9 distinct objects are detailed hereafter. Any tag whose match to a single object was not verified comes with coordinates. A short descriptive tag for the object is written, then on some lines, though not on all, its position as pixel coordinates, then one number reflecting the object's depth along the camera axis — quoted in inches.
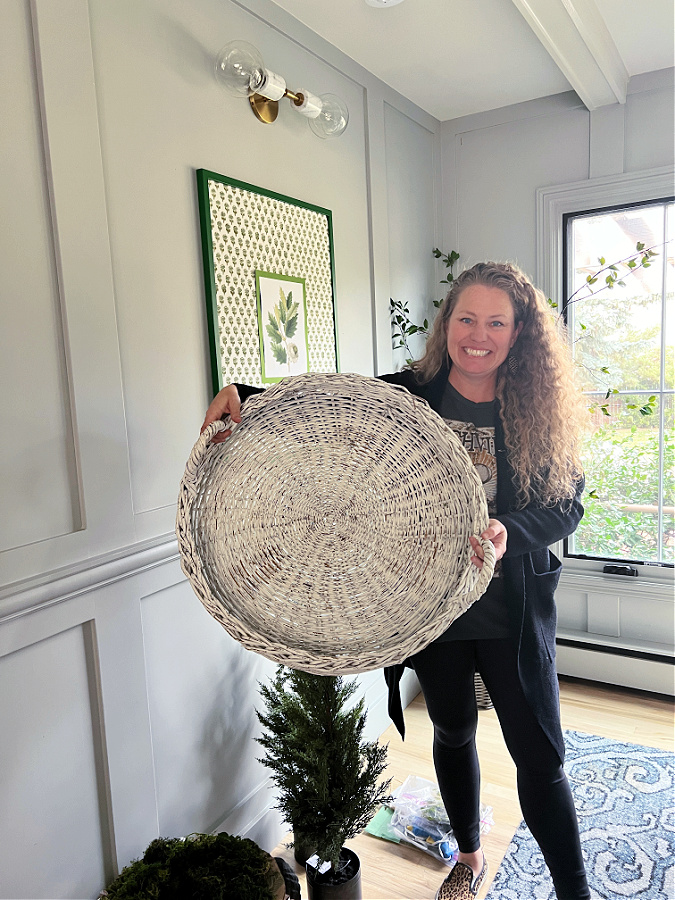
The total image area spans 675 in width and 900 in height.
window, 101.0
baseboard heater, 100.2
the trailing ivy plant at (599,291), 99.6
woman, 56.6
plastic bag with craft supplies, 72.0
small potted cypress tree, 62.6
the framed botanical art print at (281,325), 72.0
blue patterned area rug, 66.2
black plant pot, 62.1
